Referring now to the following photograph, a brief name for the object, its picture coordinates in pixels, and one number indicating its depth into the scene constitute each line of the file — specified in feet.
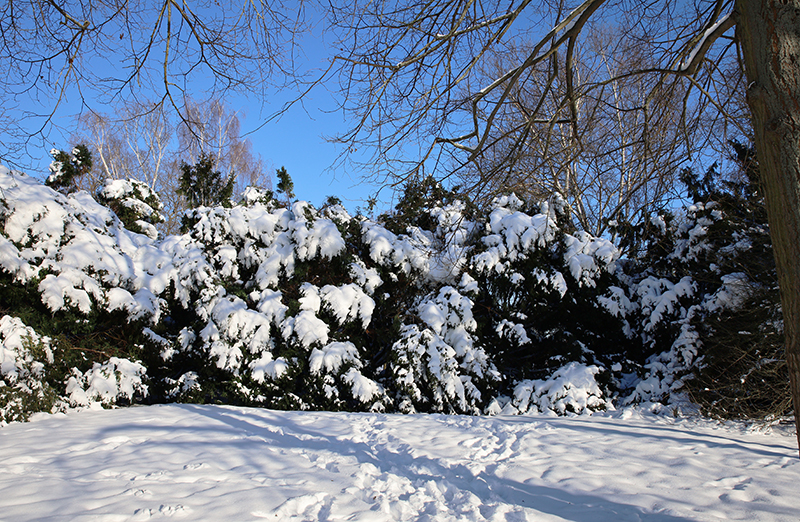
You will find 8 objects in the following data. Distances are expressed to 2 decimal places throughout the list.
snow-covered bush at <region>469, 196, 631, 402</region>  23.56
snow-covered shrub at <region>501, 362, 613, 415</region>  20.88
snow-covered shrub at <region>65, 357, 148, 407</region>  17.07
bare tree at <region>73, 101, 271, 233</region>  57.36
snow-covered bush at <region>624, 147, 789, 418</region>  18.06
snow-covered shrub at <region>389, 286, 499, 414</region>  20.68
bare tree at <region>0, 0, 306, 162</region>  9.68
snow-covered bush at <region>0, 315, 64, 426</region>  14.90
